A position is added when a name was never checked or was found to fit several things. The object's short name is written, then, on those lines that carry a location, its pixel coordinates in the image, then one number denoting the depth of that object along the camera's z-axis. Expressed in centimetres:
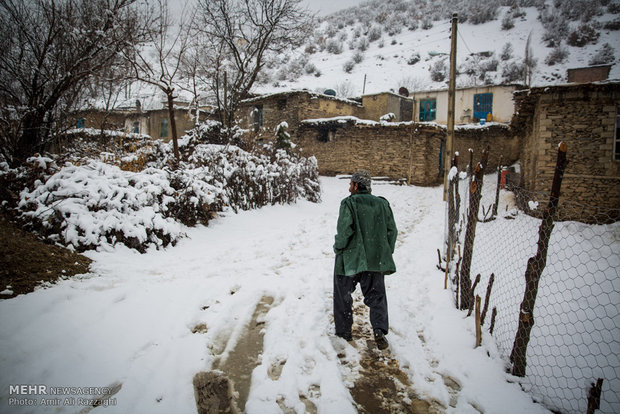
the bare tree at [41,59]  571
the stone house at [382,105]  2250
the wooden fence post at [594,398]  193
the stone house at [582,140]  895
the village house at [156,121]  2741
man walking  298
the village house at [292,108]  2006
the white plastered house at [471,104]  2341
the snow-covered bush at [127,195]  448
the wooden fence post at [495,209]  1003
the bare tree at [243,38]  1521
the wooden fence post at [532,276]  235
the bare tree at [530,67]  2727
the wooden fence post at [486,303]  312
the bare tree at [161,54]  793
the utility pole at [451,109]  1152
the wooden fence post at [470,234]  361
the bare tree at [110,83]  737
